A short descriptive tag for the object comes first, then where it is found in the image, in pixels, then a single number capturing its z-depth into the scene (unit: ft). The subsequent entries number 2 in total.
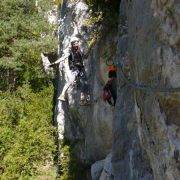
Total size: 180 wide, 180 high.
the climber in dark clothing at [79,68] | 29.12
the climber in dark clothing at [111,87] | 22.22
